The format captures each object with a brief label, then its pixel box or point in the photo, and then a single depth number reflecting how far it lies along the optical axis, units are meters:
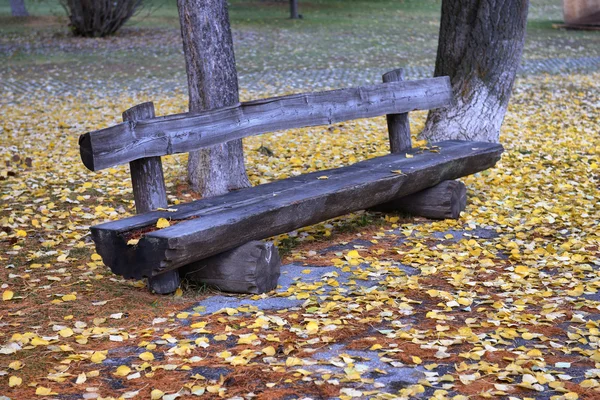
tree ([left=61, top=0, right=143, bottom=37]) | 32.64
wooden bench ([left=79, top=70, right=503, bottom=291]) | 7.54
